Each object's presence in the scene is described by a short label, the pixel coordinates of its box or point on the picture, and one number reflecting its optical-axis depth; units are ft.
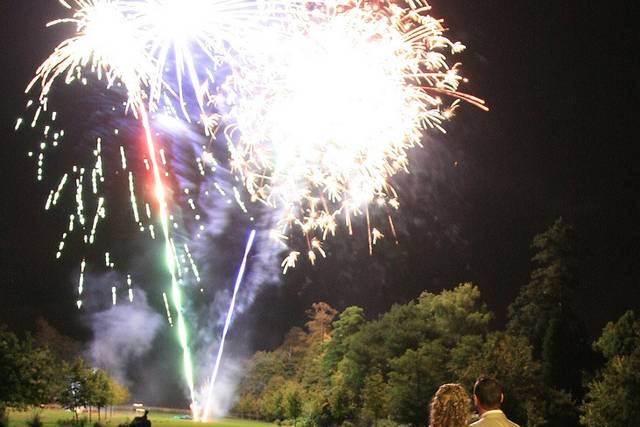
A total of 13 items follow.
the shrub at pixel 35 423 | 115.67
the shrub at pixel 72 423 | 136.15
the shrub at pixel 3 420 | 94.58
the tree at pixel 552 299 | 147.33
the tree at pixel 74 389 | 152.97
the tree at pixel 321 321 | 214.07
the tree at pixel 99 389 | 155.53
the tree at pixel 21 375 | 94.48
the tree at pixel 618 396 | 96.17
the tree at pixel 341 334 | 173.17
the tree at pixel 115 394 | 169.31
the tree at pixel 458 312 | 151.84
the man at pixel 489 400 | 18.84
